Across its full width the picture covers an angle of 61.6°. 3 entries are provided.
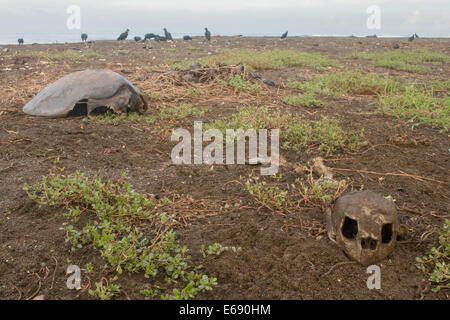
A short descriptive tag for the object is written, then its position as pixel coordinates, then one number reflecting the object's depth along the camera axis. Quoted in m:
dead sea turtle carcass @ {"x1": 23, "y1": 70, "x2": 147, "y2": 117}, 4.56
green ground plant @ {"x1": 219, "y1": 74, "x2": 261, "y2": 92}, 6.08
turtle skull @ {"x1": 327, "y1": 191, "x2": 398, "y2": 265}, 2.03
